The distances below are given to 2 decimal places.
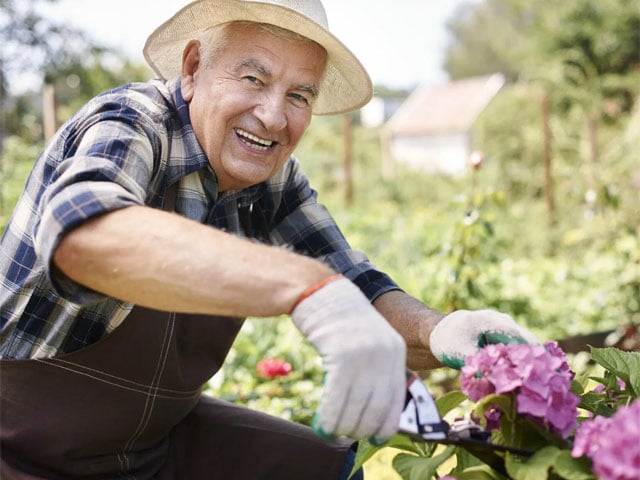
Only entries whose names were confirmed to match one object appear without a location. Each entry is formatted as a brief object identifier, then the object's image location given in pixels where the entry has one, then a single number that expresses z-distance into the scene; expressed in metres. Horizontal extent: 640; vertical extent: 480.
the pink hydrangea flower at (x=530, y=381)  1.23
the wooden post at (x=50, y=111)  7.15
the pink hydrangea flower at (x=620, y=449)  0.97
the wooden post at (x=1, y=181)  5.91
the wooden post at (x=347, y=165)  9.34
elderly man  1.17
